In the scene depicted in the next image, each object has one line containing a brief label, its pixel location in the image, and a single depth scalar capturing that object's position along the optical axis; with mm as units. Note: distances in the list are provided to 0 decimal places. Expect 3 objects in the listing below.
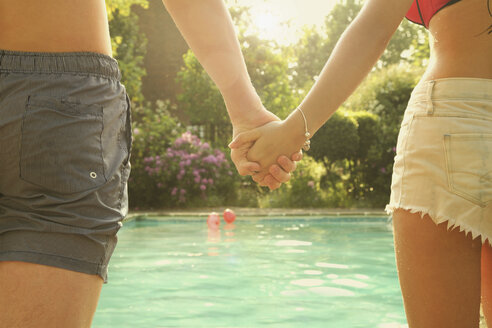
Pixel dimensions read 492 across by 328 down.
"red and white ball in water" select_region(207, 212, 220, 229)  10203
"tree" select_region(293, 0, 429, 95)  37312
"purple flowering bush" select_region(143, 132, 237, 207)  12805
